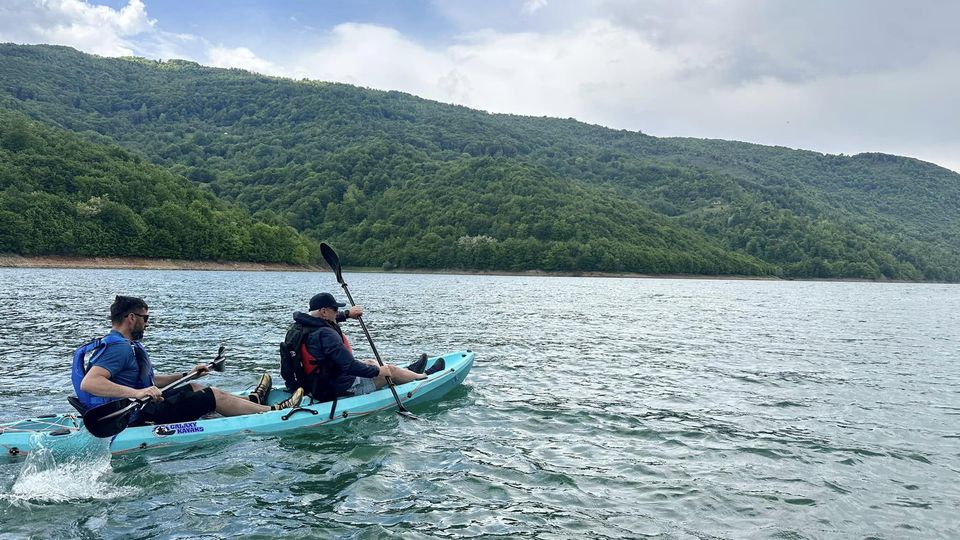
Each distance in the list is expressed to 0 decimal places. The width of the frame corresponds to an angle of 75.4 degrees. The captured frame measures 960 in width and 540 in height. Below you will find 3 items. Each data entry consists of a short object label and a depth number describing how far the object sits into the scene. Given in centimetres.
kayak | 862
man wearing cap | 1057
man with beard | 802
